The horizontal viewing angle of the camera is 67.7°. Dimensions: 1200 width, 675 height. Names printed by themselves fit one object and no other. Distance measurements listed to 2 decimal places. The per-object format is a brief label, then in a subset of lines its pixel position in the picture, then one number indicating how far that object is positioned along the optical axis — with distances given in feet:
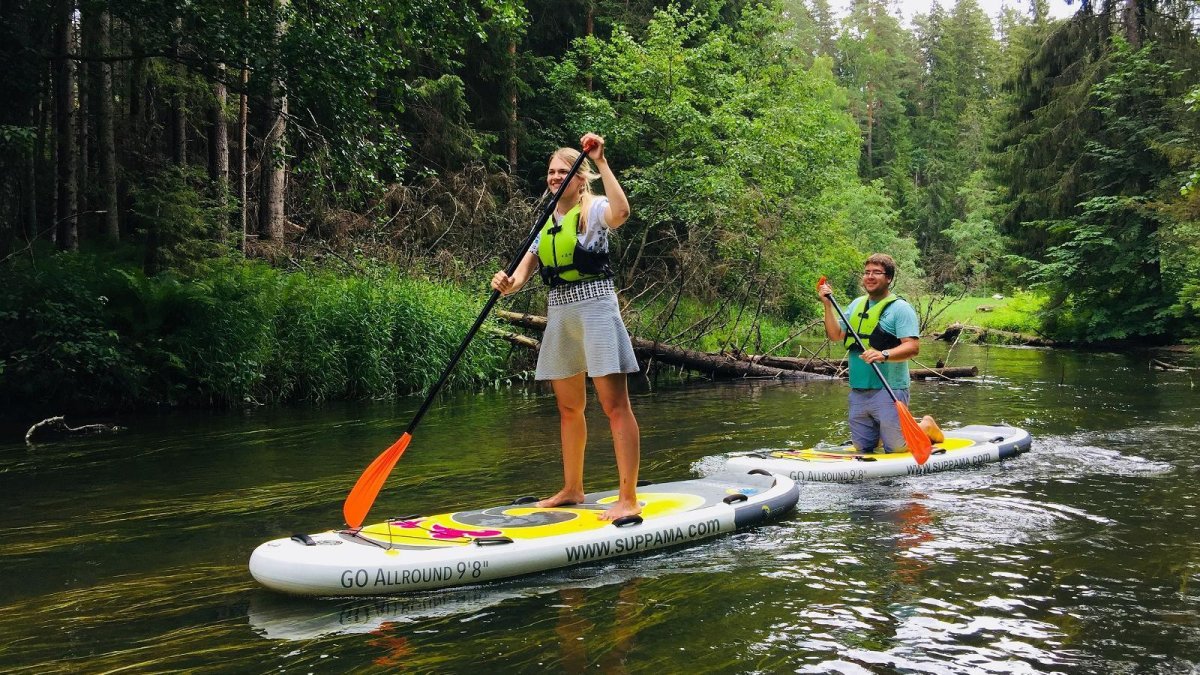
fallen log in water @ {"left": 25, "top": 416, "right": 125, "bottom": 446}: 26.48
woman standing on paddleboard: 14.74
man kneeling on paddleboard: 21.71
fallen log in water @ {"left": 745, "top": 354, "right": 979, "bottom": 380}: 45.03
